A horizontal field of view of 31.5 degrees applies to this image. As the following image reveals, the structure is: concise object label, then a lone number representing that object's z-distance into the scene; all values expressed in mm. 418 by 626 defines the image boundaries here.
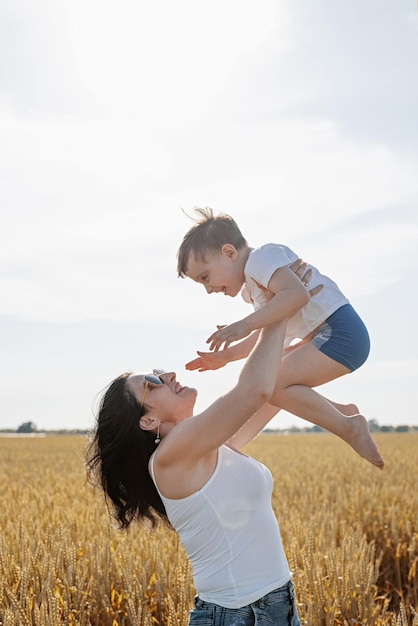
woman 2510
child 3156
